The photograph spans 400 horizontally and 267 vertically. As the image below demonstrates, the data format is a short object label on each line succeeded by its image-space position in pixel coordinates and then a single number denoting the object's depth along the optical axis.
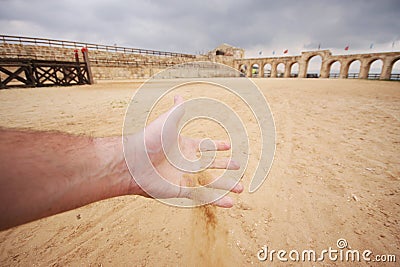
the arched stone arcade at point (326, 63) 23.70
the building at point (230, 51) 42.56
